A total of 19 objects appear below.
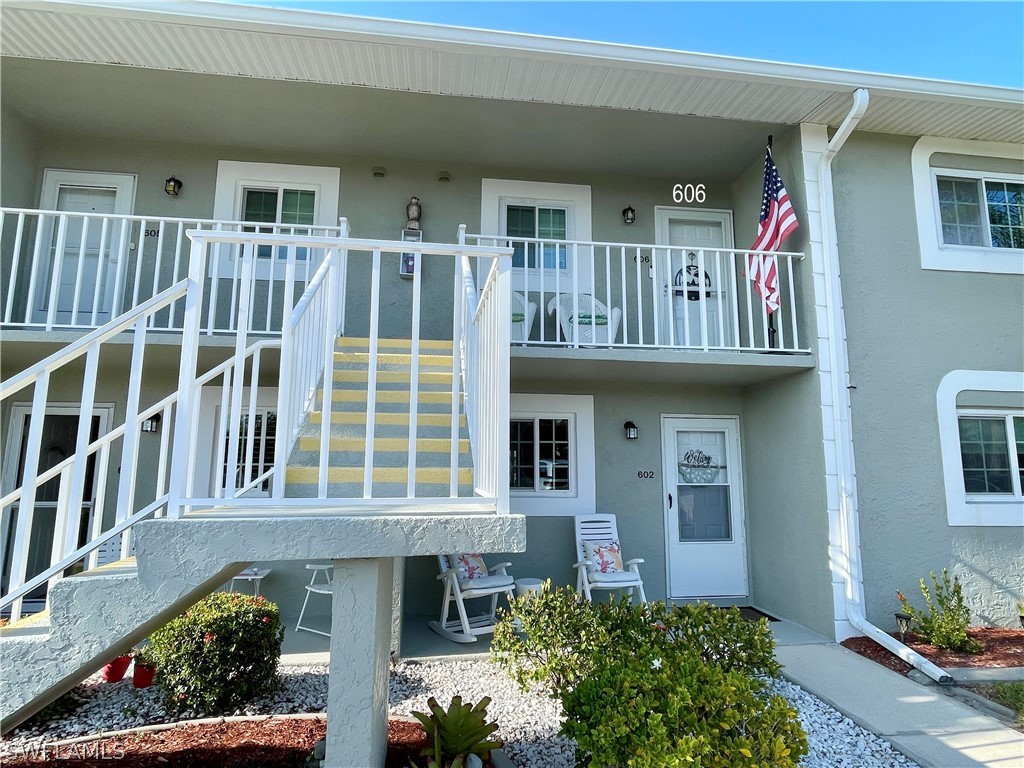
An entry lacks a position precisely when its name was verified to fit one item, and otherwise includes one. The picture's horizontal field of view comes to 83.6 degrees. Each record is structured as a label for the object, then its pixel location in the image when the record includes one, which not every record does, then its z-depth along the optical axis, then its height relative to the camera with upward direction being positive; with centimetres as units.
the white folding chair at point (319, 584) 498 -104
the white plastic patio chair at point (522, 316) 598 +167
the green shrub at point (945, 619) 493 -128
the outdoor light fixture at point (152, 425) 586 +45
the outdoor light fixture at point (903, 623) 521 -135
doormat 596 -149
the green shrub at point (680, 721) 241 -110
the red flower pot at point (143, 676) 413 -148
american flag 578 +246
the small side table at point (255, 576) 543 -100
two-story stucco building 513 +220
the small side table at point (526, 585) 553 -111
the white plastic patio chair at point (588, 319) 634 +170
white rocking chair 525 -110
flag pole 624 +155
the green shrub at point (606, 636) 352 -102
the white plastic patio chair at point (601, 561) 570 -91
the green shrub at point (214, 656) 362 -119
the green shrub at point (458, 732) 294 -134
